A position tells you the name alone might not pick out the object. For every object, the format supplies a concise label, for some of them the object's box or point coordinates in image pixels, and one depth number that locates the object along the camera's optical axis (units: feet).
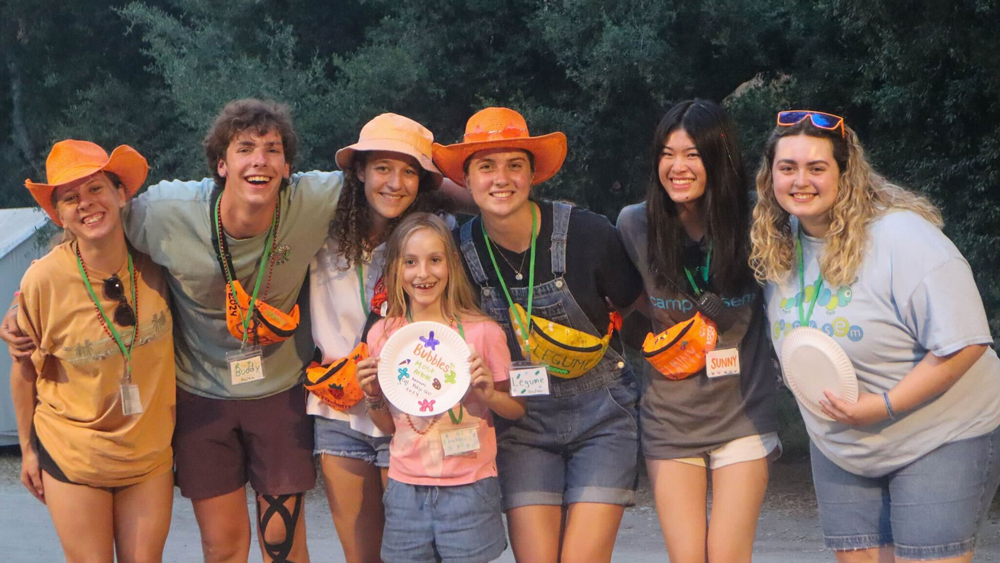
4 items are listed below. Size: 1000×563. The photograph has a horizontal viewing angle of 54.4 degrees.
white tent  34.73
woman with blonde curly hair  10.28
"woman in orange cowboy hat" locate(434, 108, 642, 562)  12.30
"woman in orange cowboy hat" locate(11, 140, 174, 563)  12.50
